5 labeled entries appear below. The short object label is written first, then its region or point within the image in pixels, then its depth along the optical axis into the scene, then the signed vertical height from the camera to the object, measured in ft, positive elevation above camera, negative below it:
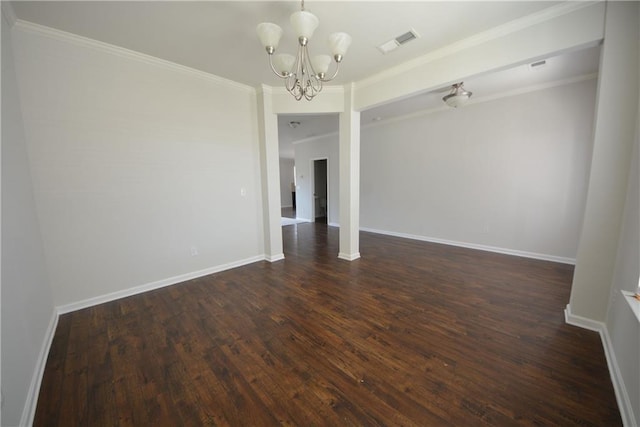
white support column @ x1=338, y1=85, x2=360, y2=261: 12.12 +0.23
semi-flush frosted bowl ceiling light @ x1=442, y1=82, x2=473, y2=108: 11.05 +4.13
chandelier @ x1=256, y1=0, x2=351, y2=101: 5.64 +3.72
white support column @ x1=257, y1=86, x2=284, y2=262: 12.02 +0.55
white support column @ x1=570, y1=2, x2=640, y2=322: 5.70 +0.63
